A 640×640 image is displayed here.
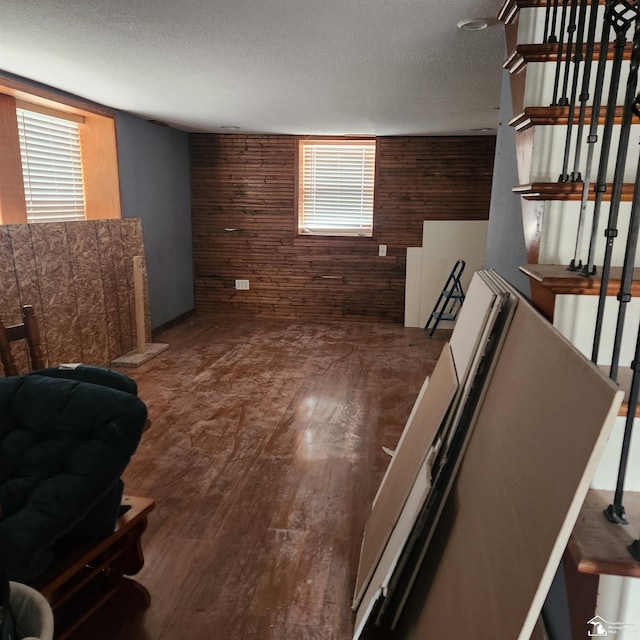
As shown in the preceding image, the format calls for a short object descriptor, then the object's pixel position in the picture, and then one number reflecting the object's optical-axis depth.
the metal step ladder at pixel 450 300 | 5.75
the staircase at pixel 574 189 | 1.08
